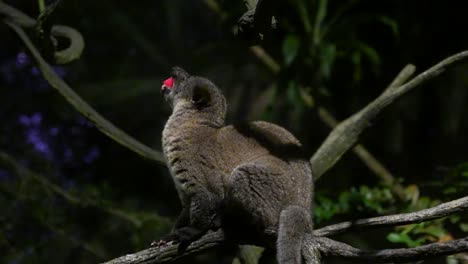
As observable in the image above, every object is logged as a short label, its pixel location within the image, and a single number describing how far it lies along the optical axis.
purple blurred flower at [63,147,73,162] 15.47
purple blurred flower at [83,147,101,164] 15.52
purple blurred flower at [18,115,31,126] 15.04
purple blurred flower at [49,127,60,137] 15.37
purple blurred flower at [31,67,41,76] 15.41
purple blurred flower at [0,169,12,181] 12.55
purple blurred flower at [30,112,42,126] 15.24
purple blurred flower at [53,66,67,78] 14.48
